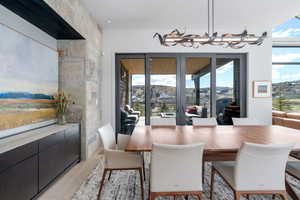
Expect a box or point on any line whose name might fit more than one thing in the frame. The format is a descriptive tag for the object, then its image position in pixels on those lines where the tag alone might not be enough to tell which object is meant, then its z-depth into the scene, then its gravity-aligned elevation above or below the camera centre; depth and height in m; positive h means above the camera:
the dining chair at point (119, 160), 2.01 -0.74
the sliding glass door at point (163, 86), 4.59 +0.37
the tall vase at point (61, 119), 3.00 -0.36
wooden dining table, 1.75 -0.47
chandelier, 2.43 +0.88
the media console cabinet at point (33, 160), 1.59 -0.71
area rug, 2.12 -1.22
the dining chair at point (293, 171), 1.87 -0.80
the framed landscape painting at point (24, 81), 1.96 +0.24
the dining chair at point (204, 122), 3.21 -0.43
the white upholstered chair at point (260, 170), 1.45 -0.63
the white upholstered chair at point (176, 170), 1.43 -0.63
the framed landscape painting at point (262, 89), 4.54 +0.29
